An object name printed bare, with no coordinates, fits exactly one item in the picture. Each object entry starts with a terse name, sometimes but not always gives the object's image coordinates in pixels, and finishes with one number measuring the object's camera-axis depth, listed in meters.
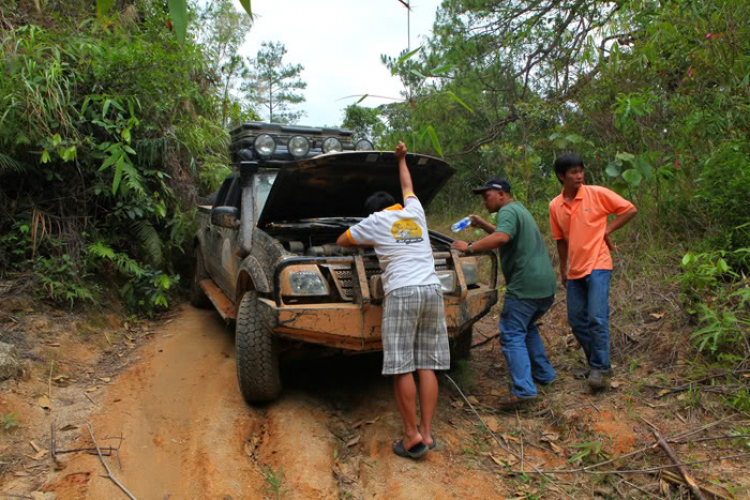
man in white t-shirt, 3.25
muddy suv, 3.49
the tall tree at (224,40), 8.95
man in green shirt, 3.79
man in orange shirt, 3.78
